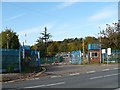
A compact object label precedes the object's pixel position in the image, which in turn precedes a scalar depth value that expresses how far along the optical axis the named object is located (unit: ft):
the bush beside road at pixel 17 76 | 77.82
